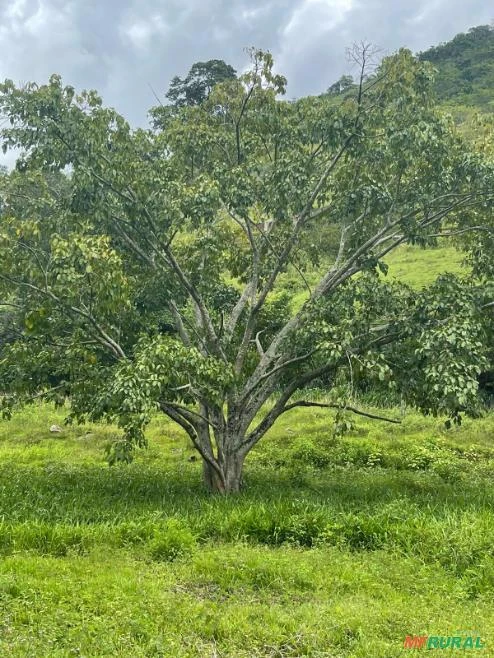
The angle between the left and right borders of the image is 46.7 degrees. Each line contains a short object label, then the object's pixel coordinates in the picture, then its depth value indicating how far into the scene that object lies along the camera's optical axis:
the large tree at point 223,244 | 8.67
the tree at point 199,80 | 35.22
